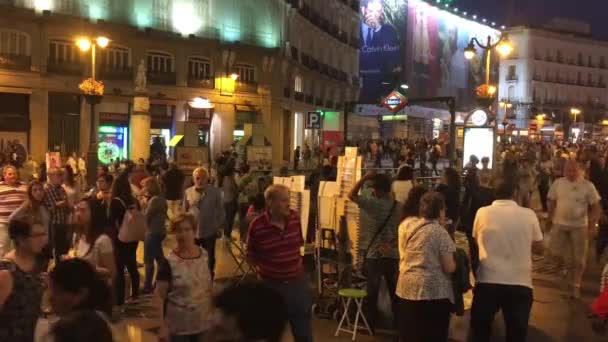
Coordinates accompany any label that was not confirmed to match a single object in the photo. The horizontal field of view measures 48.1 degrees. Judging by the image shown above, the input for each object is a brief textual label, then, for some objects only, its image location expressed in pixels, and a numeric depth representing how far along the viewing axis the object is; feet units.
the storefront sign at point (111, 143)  109.50
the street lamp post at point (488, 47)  63.83
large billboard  195.93
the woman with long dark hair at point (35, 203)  25.95
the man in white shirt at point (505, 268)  17.49
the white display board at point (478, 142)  64.13
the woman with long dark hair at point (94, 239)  17.71
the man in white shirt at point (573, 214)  28.53
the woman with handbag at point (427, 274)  17.01
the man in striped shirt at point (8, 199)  28.02
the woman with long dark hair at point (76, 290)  10.46
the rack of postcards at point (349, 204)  26.45
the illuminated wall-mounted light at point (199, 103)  117.60
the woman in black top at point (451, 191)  31.83
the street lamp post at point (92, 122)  66.91
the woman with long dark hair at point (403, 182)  28.99
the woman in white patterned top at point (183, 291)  15.58
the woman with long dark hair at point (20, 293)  12.54
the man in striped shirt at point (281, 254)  17.92
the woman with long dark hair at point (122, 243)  27.04
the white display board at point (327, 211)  28.27
